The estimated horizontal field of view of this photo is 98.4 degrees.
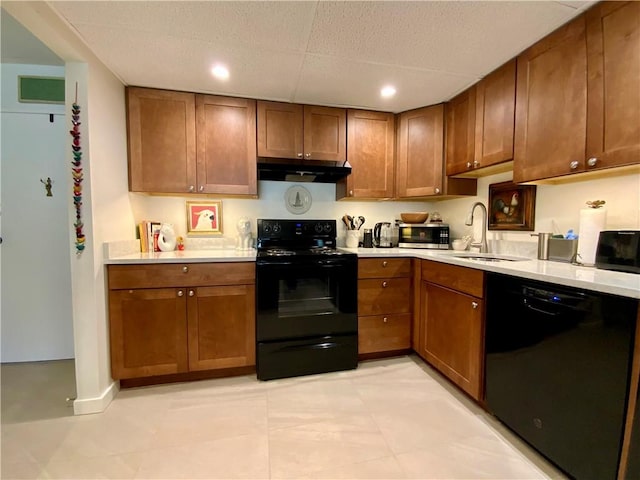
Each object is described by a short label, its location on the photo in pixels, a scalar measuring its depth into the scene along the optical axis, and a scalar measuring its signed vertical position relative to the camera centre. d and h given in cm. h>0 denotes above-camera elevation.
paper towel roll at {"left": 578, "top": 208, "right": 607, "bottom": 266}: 153 -1
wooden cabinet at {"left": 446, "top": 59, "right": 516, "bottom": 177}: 185 +78
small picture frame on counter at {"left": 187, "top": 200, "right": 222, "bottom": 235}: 252 +10
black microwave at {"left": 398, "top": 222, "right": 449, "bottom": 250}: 258 -6
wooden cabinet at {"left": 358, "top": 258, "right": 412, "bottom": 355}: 225 -63
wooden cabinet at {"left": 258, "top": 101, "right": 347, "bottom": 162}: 236 +85
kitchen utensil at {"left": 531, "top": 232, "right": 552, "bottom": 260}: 181 -11
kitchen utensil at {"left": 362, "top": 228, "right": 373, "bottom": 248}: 280 -10
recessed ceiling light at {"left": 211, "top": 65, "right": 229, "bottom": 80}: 185 +109
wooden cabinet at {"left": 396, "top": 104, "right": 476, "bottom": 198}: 245 +64
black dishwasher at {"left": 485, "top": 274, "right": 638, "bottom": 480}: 104 -62
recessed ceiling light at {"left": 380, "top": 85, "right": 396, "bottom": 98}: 216 +111
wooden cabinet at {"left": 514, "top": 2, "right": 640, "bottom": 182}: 125 +69
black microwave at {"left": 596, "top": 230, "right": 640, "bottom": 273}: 134 -11
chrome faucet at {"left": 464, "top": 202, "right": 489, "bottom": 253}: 230 +4
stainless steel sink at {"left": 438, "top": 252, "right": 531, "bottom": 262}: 200 -21
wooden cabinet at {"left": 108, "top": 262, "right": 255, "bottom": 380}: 185 -62
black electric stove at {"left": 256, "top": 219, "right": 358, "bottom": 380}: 203 -64
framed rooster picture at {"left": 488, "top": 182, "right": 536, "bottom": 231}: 200 +17
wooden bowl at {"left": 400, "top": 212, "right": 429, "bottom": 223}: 266 +12
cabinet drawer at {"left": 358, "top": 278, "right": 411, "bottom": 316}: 225 -55
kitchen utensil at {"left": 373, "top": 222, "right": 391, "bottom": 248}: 280 -5
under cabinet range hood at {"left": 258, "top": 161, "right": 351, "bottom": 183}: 229 +50
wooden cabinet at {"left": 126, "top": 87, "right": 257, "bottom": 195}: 213 +69
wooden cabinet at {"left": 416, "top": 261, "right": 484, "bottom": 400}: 168 -65
